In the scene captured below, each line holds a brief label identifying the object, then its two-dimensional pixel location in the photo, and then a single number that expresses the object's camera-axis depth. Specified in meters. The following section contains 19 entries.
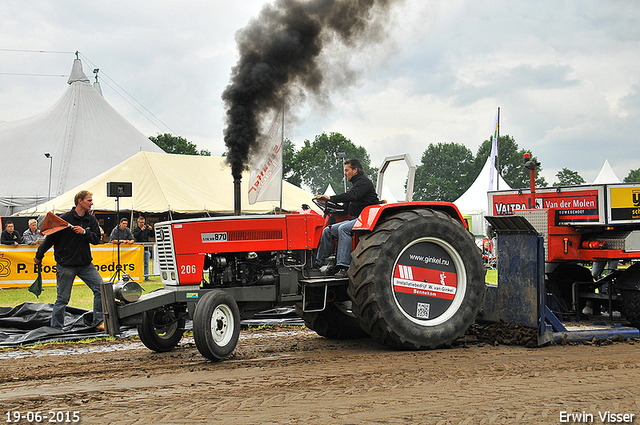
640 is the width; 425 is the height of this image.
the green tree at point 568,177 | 73.57
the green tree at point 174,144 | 59.47
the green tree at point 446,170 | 76.77
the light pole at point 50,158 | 27.60
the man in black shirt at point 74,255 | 6.74
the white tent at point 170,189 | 20.02
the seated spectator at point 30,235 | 13.41
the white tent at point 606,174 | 29.92
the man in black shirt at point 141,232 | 14.33
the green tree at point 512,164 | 70.81
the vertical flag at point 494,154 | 24.23
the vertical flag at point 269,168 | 9.25
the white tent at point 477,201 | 27.41
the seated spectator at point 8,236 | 12.23
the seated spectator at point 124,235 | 12.92
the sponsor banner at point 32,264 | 11.98
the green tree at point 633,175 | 82.45
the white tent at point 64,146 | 28.94
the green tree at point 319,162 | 64.06
